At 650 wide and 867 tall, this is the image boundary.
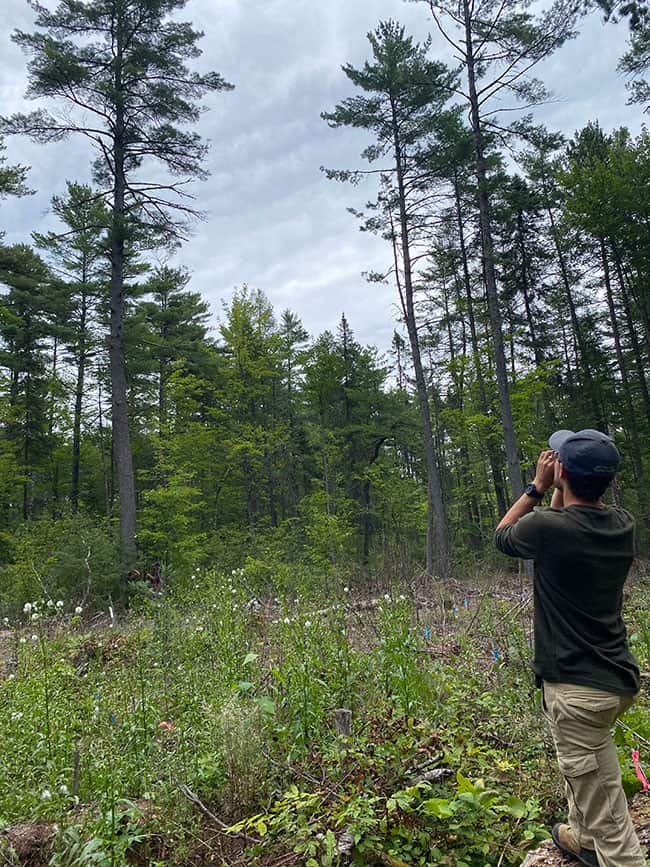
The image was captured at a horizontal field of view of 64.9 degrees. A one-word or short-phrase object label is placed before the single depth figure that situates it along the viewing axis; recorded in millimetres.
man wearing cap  1978
